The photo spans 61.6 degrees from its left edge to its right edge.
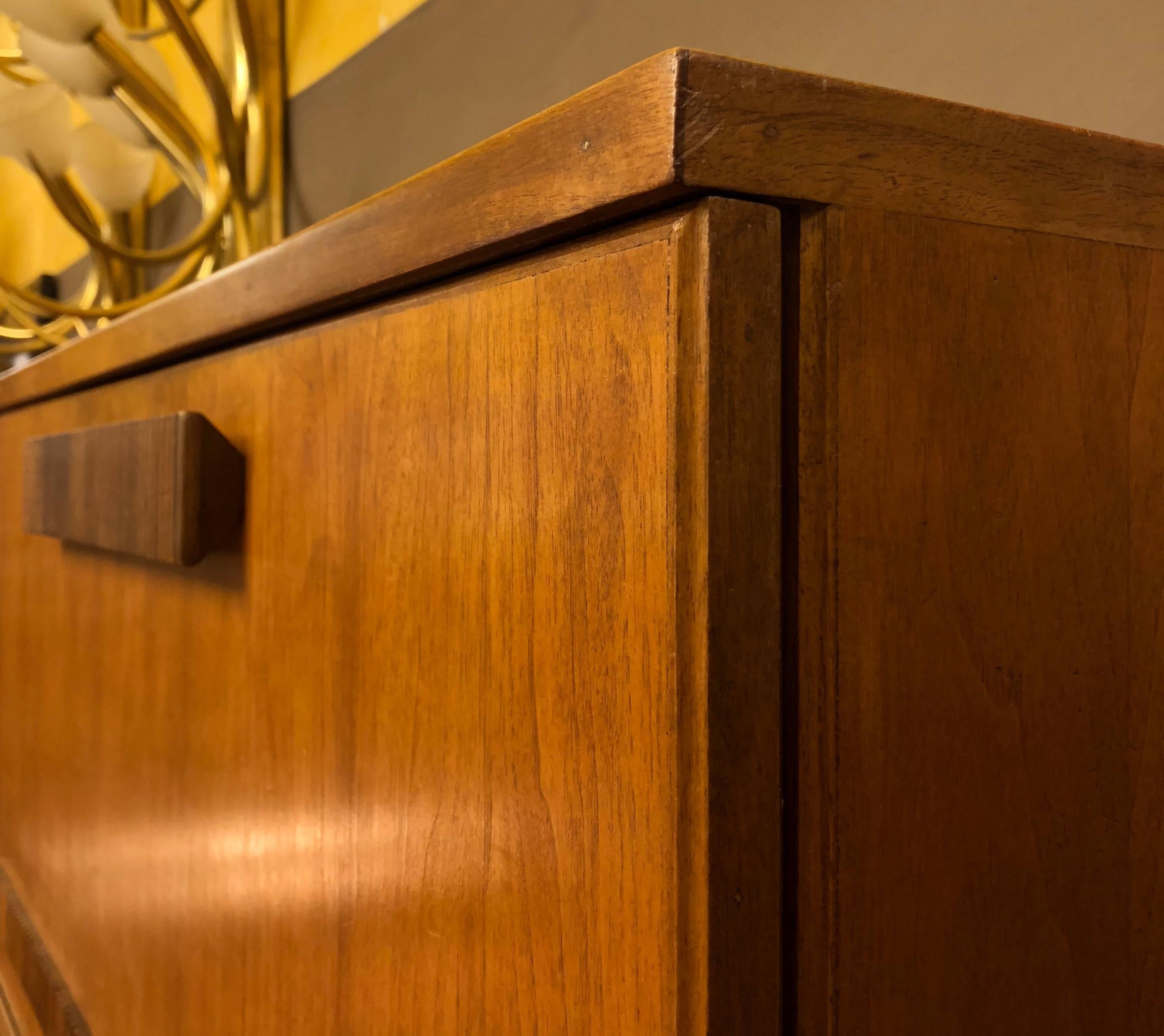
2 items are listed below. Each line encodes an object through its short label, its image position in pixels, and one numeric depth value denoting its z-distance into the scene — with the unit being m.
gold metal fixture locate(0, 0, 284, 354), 0.96
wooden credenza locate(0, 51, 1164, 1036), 0.19
